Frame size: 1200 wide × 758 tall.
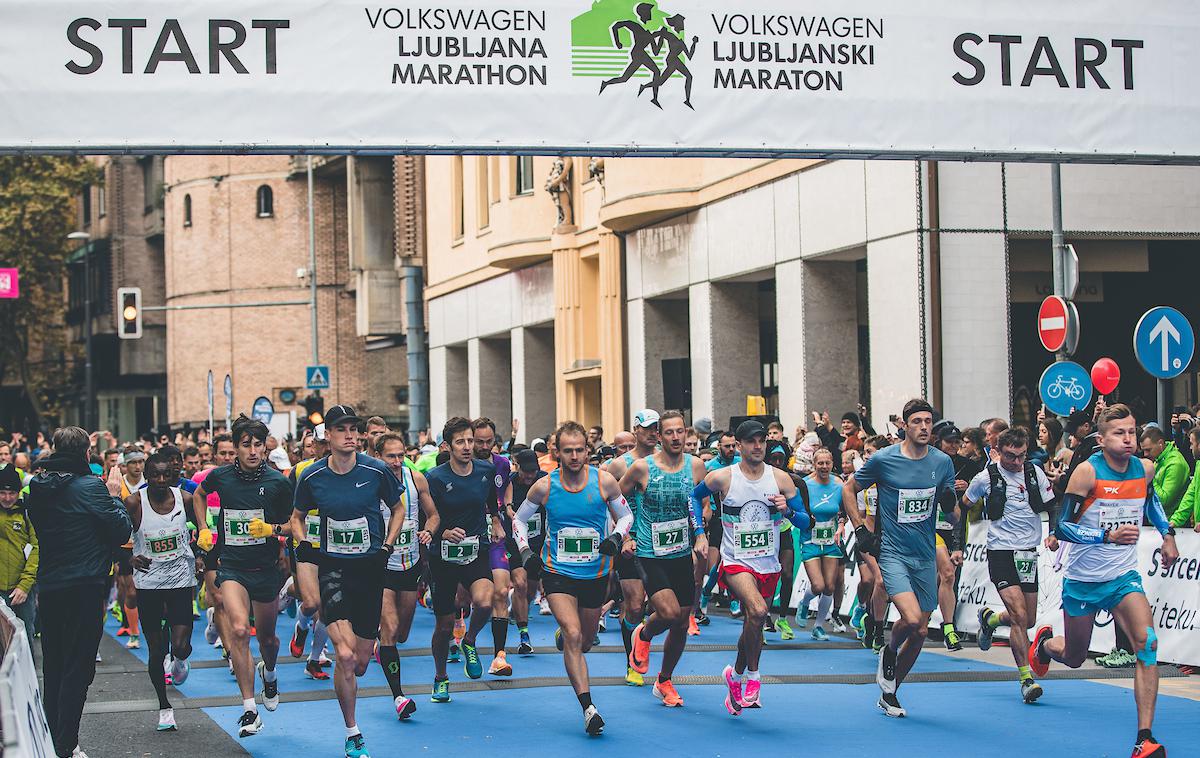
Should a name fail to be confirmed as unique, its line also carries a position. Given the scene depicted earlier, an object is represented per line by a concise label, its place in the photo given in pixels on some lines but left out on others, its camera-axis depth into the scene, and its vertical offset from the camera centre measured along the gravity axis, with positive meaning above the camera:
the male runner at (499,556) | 13.16 -1.15
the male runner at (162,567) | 11.87 -1.07
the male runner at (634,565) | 12.16 -1.14
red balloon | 18.31 +0.31
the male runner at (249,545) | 11.14 -0.86
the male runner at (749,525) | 11.71 -0.84
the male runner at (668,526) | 11.84 -0.83
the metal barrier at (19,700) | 5.67 -1.07
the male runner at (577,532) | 11.45 -0.84
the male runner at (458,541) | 12.77 -0.98
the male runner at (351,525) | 10.47 -0.69
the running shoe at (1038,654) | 11.34 -1.77
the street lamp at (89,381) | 50.03 +1.34
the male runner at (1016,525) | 12.34 -0.92
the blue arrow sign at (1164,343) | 14.70 +0.53
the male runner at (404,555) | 12.26 -1.07
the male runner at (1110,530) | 10.11 -0.80
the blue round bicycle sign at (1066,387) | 16.95 +0.16
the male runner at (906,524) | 11.43 -0.83
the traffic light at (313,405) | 33.08 +0.28
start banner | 10.45 +2.27
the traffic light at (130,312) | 38.56 +2.60
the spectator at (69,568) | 9.91 -0.88
